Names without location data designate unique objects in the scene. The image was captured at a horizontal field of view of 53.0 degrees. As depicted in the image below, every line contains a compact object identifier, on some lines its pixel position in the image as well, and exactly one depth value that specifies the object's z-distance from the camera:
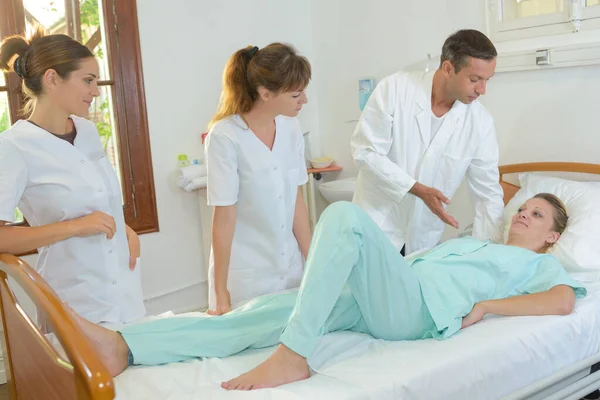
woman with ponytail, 1.82
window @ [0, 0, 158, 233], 3.04
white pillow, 2.03
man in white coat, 2.24
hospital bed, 1.32
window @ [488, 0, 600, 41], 2.33
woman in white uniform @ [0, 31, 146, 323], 1.55
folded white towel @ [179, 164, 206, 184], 3.25
